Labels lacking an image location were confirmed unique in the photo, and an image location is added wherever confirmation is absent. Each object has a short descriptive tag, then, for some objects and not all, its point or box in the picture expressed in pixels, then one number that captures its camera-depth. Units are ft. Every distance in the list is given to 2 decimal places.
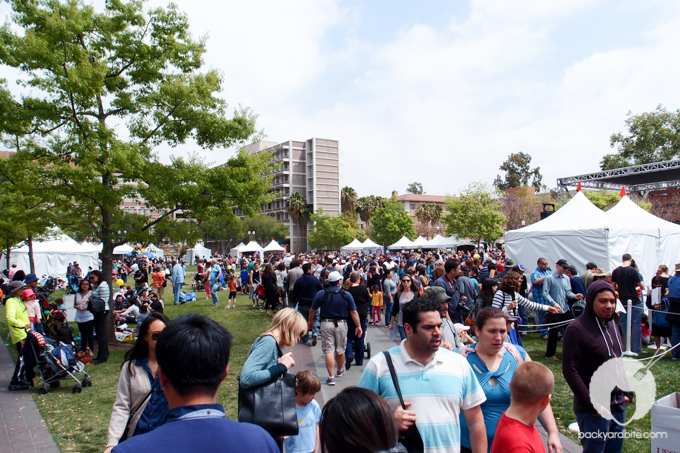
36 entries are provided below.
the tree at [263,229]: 251.80
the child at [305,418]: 11.34
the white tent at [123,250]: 113.53
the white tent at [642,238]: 39.70
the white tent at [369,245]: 123.65
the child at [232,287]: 55.62
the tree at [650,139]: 139.64
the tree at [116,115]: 26.53
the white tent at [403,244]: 110.07
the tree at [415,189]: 335.26
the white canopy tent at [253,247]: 109.91
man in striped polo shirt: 7.81
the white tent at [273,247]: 122.83
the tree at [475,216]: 135.54
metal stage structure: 84.02
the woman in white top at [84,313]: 27.89
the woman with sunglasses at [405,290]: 24.73
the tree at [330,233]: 240.32
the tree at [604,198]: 138.00
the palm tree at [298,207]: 275.80
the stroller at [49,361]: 22.66
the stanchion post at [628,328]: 25.64
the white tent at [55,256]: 87.66
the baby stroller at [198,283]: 79.56
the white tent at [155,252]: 146.82
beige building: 291.99
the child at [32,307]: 24.41
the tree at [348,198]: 290.15
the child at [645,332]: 30.01
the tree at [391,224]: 202.59
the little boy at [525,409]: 7.48
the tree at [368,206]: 266.77
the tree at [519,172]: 223.92
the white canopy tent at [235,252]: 140.46
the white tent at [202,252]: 158.43
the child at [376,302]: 39.96
